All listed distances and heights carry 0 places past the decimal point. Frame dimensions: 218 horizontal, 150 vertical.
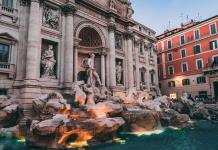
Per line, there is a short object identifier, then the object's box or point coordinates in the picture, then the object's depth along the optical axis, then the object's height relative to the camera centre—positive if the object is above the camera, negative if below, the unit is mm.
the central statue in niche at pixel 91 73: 20031 +1987
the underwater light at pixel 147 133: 13930 -2810
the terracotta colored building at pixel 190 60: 31484 +5516
